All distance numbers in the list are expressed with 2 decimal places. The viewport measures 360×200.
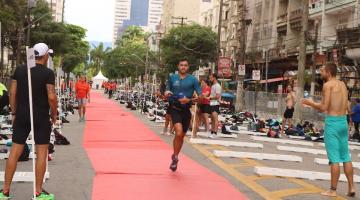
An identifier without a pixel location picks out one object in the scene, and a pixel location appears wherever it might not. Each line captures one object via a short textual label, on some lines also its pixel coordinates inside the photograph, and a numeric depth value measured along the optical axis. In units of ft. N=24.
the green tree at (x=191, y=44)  203.10
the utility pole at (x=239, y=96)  118.33
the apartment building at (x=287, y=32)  114.93
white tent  391.86
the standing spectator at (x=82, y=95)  71.61
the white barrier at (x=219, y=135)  56.67
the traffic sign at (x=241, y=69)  105.29
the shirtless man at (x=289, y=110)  69.53
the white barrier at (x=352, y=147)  59.00
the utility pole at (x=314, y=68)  110.37
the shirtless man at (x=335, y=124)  27.22
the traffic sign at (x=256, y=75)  99.55
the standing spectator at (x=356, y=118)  71.05
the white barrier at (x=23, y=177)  26.78
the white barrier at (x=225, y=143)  49.29
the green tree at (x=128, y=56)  364.17
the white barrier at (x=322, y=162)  41.68
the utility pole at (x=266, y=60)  154.51
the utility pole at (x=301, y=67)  87.04
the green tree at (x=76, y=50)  284.61
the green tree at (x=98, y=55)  506.27
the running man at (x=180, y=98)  32.42
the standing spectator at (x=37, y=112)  22.21
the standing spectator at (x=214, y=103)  55.72
